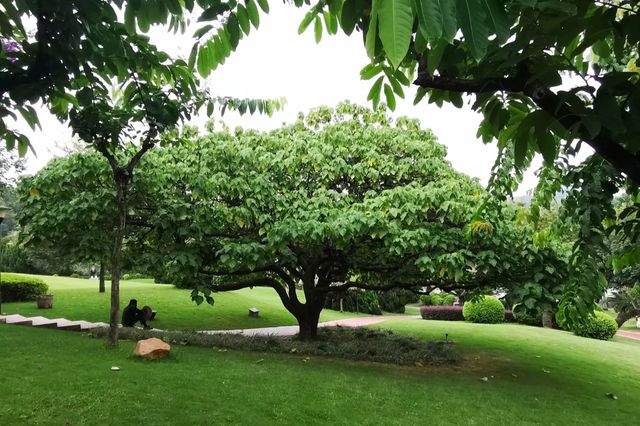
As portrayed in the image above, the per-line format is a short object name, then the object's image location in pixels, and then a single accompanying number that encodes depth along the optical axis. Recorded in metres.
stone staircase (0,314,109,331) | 10.97
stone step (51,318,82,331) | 10.93
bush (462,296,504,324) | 20.97
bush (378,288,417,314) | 28.63
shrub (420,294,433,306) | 31.15
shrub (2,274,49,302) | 16.31
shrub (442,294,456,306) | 30.33
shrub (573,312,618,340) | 17.53
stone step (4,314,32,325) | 11.24
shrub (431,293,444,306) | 30.61
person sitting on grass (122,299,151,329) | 11.89
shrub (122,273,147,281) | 36.14
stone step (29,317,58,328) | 11.00
